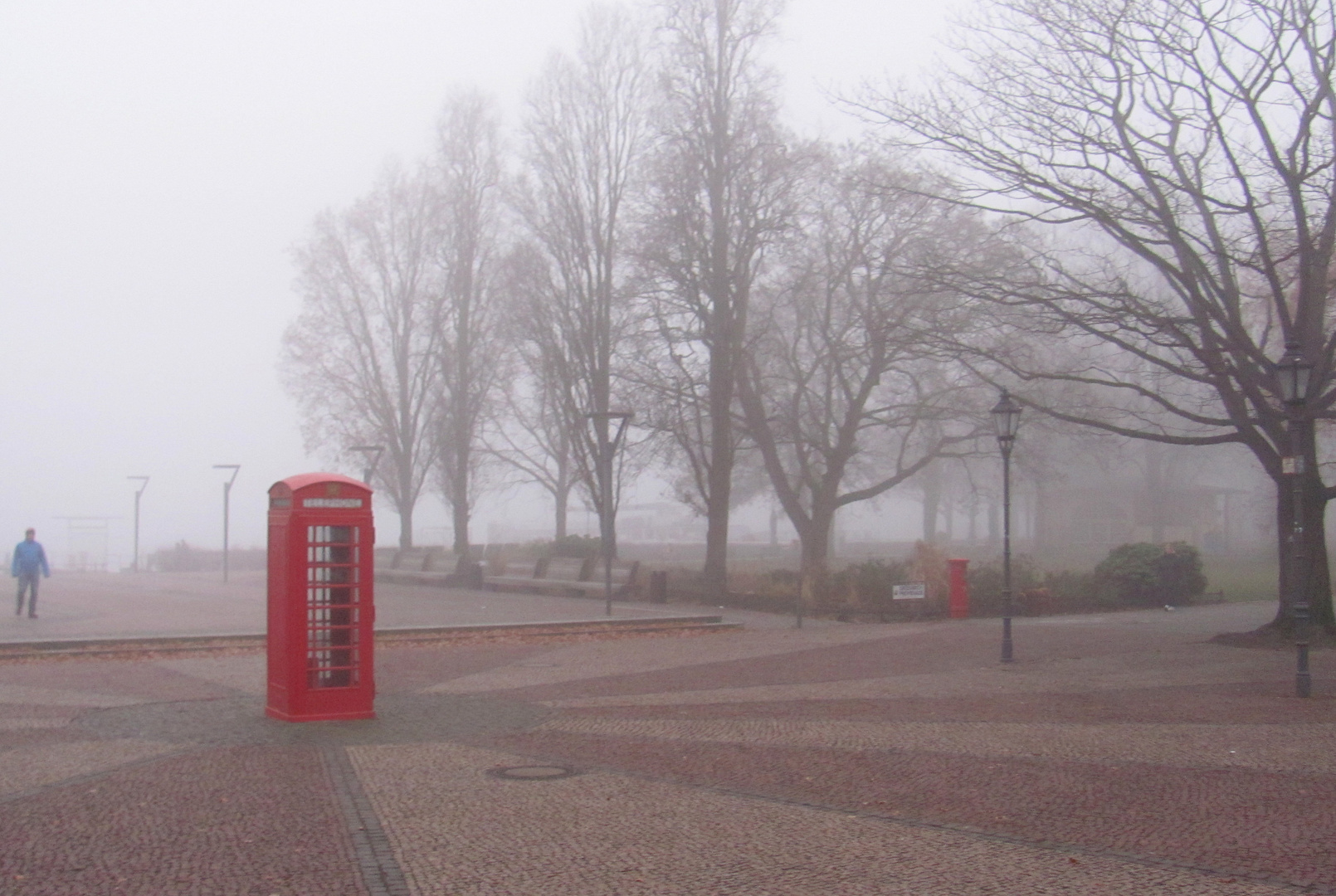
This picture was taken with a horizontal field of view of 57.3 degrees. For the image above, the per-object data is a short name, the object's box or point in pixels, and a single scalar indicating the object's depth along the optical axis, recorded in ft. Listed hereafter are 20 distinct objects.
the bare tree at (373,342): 141.38
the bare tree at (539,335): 106.73
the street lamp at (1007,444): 52.34
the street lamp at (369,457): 121.29
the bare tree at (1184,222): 53.16
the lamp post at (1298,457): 41.09
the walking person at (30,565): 74.90
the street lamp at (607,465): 85.40
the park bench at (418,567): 126.52
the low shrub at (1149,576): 86.74
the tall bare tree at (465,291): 134.82
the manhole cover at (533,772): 27.78
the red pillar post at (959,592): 78.79
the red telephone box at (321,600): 35.09
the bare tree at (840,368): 92.32
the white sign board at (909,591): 74.64
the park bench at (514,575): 113.09
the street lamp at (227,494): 141.28
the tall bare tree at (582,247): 105.29
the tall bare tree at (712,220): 93.91
